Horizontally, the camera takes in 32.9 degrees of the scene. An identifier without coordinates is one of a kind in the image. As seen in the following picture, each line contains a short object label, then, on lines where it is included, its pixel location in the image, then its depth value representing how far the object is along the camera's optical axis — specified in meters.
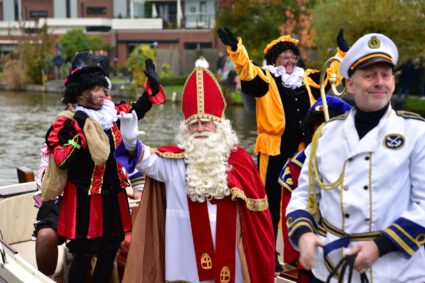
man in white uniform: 2.38
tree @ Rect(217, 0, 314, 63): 26.05
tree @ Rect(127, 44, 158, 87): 24.48
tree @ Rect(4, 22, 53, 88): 29.48
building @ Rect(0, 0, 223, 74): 45.12
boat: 4.45
